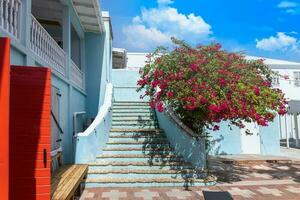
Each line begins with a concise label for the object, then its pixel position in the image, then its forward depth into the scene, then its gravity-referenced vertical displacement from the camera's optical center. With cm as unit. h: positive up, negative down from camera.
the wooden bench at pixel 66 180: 562 -100
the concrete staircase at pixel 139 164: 875 -94
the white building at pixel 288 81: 2319 +354
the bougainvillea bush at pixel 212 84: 775 +109
